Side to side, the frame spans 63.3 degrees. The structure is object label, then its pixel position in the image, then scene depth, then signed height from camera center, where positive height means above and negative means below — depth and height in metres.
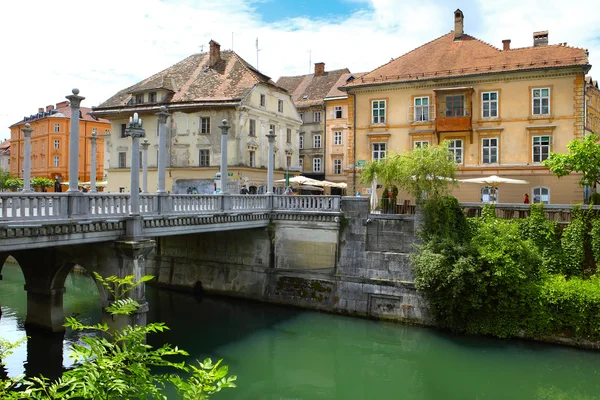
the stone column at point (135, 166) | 16.56 +1.24
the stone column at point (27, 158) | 20.06 +1.80
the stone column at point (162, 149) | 19.18 +2.07
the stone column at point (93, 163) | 25.62 +2.12
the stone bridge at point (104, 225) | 13.64 -0.86
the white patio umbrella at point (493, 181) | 26.61 +1.28
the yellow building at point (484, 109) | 28.72 +5.99
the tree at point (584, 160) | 23.83 +2.23
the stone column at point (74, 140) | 14.99 +1.92
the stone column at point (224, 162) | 22.23 +1.83
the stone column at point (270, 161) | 25.78 +2.22
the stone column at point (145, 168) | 30.73 +2.15
